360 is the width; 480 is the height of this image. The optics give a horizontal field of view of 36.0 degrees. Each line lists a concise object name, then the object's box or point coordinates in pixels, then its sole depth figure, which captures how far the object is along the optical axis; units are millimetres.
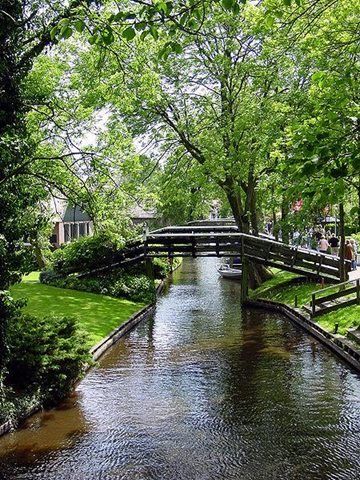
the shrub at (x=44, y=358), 11672
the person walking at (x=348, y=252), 26359
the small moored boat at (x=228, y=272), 35031
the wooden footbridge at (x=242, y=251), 25047
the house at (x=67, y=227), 41906
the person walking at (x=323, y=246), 28847
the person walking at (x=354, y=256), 27531
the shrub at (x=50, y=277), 26503
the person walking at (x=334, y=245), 29670
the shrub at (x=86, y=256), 27094
